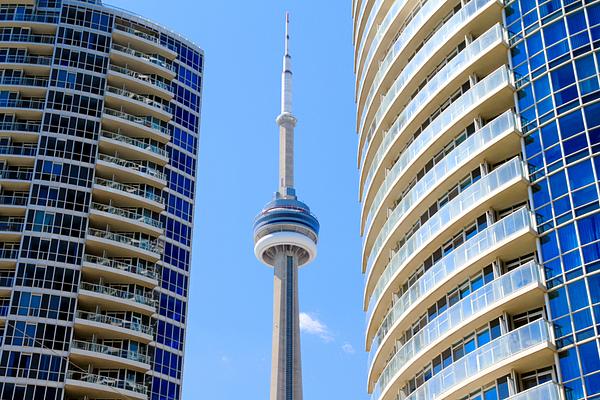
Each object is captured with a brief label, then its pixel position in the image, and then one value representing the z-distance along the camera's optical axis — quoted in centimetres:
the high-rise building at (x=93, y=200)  8044
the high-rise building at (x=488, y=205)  4300
